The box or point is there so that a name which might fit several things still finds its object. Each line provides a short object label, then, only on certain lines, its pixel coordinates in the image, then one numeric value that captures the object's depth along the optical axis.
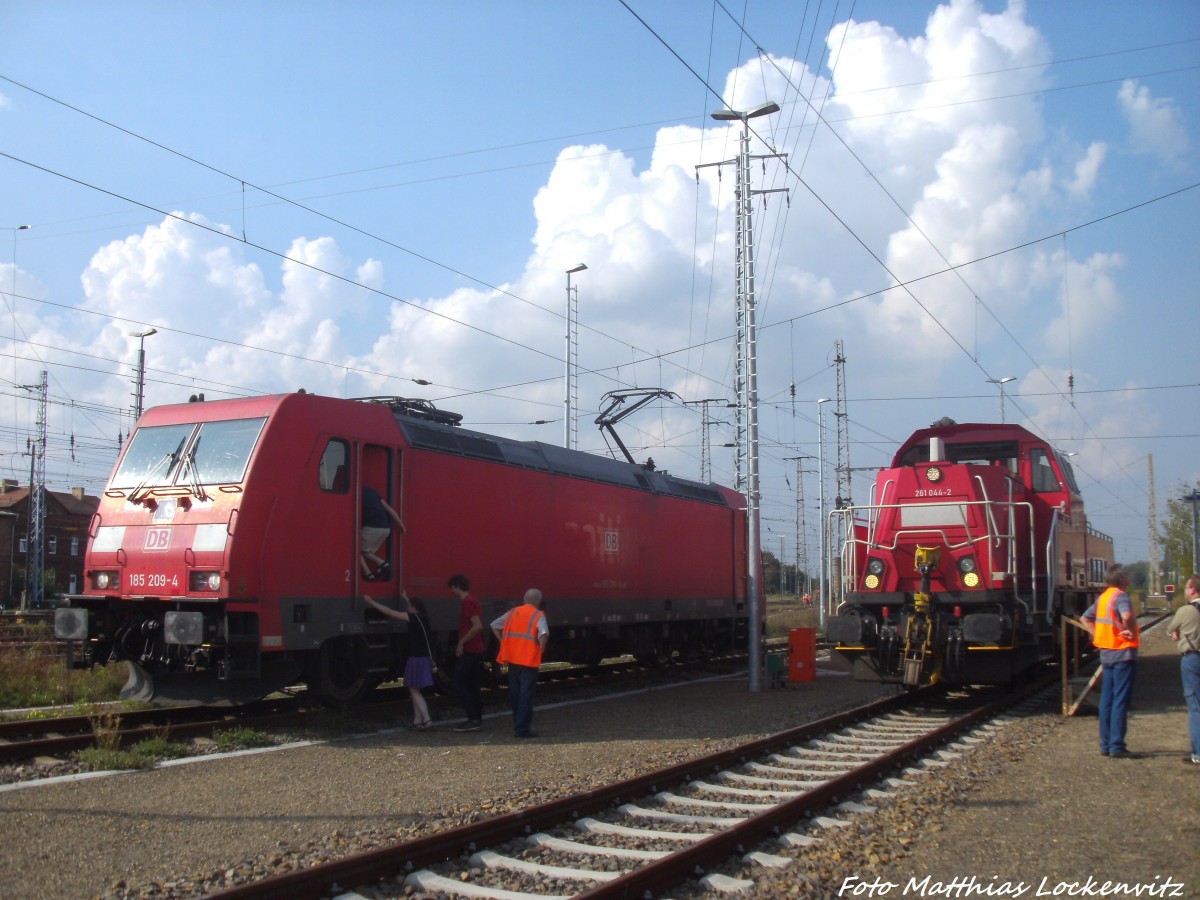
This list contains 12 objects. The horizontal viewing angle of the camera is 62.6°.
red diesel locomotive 11.90
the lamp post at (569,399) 25.39
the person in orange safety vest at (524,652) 10.13
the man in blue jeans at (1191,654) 8.63
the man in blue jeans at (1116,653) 9.07
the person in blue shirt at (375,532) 11.10
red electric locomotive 9.78
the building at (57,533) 57.81
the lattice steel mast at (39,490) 35.22
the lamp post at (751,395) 15.16
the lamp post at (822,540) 30.26
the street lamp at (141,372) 25.19
